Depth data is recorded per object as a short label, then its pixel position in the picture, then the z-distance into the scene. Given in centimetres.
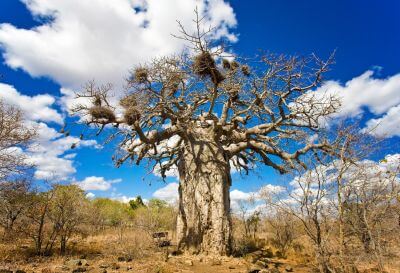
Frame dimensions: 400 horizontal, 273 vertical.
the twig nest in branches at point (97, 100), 895
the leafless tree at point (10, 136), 1036
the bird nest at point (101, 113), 812
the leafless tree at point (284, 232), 1213
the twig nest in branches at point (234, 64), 977
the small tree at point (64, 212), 981
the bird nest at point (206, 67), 730
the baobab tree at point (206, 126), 828
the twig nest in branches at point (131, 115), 797
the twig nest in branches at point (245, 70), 951
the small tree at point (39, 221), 952
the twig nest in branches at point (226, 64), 985
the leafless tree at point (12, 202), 1029
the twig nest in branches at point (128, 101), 846
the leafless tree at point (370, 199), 567
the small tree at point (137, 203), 3438
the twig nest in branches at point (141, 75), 857
